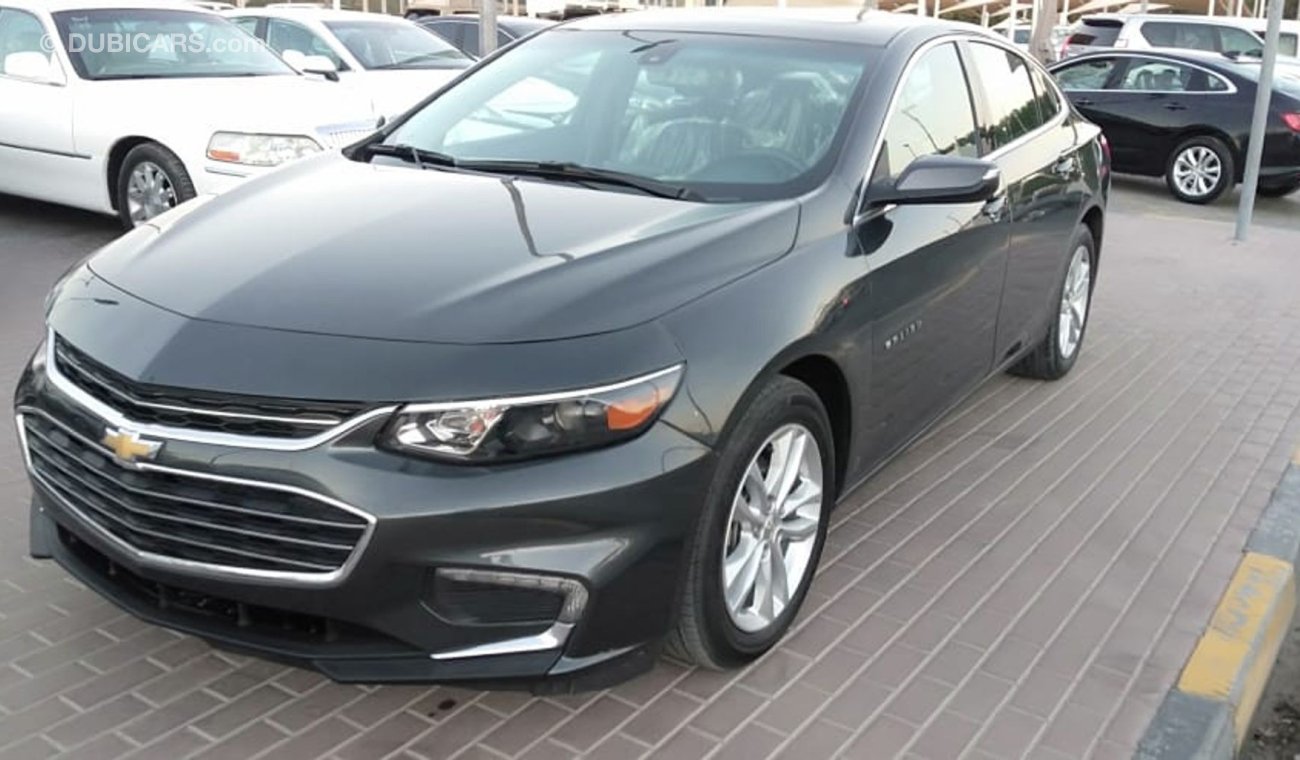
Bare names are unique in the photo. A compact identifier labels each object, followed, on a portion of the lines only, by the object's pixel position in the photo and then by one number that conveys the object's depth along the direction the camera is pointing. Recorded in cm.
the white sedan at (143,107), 768
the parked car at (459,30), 1595
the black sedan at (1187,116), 1277
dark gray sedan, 267
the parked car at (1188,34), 1731
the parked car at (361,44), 1072
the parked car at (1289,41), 2066
